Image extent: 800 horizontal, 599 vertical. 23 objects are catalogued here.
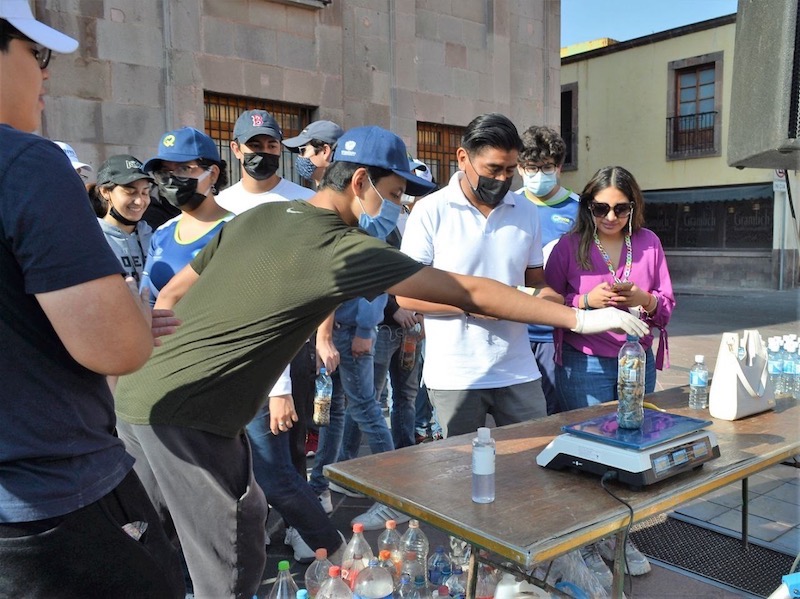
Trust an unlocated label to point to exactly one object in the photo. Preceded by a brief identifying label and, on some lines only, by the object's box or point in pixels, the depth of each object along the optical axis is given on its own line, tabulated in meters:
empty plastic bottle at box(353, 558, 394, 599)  2.37
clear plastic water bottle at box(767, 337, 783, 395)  3.79
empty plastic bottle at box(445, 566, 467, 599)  2.63
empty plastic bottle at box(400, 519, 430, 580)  2.83
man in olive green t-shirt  1.83
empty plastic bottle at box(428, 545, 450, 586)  2.80
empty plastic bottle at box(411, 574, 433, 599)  2.58
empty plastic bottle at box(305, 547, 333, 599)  2.68
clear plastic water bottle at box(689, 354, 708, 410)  2.97
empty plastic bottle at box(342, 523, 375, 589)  2.54
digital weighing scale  1.94
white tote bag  2.76
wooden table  1.69
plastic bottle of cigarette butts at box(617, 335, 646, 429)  2.26
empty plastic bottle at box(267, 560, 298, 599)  2.53
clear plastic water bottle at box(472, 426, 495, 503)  1.87
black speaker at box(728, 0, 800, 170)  2.26
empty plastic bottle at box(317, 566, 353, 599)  2.38
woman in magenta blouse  3.16
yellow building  19.02
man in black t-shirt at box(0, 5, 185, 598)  1.20
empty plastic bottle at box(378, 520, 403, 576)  2.90
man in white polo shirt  2.89
